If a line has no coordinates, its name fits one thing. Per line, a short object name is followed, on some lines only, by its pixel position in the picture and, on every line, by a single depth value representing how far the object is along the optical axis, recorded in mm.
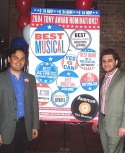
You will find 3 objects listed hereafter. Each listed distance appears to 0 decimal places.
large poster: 2705
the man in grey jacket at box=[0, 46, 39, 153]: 2213
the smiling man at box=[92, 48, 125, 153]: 2416
